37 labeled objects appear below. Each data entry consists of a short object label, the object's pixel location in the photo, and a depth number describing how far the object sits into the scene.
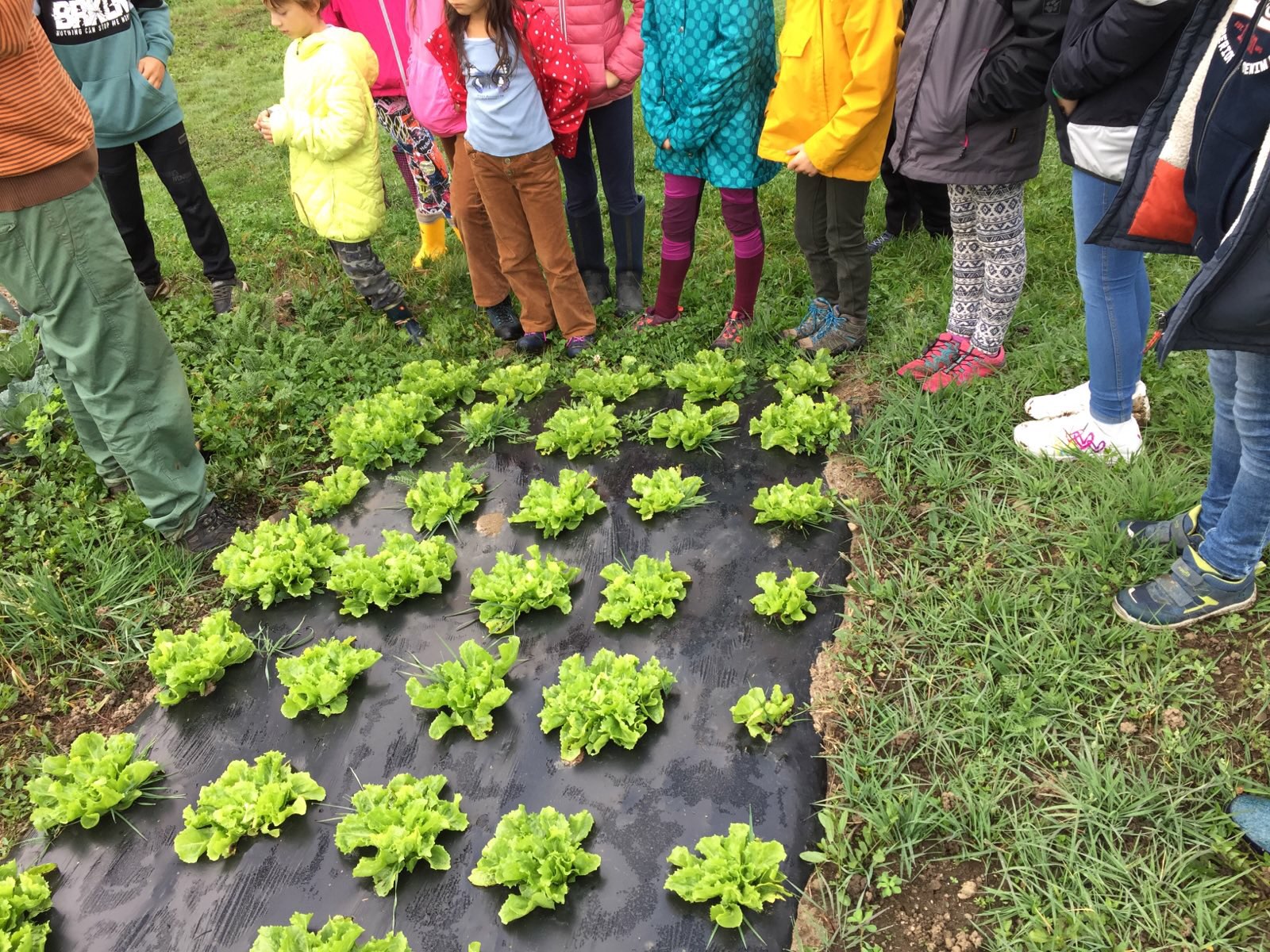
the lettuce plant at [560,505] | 3.51
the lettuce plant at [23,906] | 2.35
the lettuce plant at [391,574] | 3.29
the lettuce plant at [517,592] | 3.16
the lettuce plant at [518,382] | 4.42
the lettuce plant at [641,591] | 3.07
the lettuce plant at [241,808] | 2.56
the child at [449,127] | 4.26
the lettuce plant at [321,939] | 2.21
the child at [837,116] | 3.46
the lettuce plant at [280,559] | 3.40
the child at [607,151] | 4.18
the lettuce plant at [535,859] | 2.30
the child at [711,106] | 3.79
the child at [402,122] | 4.93
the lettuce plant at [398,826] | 2.42
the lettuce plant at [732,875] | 2.21
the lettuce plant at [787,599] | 2.98
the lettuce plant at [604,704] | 2.68
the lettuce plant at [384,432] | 4.11
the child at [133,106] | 4.43
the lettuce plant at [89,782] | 2.67
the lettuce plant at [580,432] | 3.93
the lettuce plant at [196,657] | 3.04
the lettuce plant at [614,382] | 4.28
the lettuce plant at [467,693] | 2.80
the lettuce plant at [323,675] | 2.93
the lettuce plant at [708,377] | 4.18
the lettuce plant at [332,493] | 3.86
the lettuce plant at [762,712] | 2.65
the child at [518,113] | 3.91
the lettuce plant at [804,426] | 3.75
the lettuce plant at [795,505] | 3.34
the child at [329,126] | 4.18
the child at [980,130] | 2.98
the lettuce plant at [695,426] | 3.88
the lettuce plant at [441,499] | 3.67
